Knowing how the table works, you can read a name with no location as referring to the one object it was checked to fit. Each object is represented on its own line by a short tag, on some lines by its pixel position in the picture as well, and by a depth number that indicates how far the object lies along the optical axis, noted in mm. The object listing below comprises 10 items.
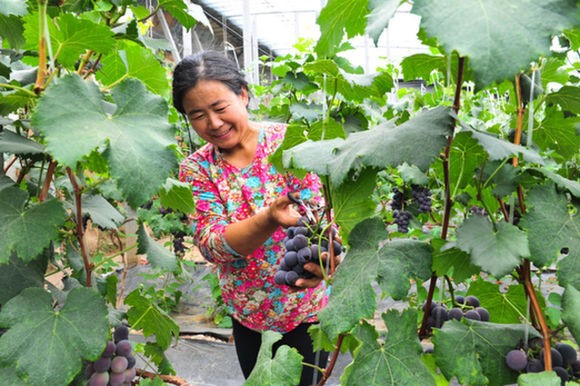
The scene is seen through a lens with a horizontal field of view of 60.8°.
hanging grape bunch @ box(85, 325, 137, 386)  1035
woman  1479
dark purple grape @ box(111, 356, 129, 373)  1071
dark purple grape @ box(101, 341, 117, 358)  1048
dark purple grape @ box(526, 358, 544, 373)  697
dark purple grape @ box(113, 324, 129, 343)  1162
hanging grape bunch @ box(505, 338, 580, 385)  705
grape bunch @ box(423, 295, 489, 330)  868
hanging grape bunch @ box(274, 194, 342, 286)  949
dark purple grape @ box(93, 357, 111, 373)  1033
